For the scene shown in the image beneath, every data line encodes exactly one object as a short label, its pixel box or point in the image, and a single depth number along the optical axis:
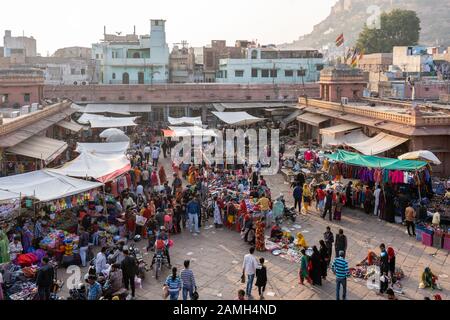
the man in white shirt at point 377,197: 14.30
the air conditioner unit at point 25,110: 20.95
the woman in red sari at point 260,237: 11.51
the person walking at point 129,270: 9.04
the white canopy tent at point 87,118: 25.46
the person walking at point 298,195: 14.74
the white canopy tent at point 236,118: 25.75
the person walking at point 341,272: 8.69
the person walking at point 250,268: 9.01
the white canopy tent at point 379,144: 16.68
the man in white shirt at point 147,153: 21.69
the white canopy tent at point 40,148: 15.47
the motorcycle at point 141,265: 9.85
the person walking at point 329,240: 10.63
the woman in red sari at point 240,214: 13.02
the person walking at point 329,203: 13.95
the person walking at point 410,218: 12.49
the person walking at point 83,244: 10.66
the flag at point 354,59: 29.20
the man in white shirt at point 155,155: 20.86
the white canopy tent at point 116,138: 20.89
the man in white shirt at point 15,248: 10.22
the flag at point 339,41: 27.89
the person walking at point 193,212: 12.82
